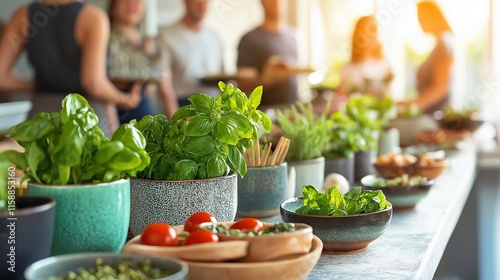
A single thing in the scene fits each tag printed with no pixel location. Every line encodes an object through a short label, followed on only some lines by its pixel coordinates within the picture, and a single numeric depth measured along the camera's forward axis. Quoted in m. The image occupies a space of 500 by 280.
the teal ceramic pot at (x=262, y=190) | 1.53
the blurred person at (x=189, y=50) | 4.18
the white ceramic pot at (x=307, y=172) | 1.69
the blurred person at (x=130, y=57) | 3.32
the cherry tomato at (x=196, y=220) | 1.05
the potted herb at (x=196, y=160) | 1.18
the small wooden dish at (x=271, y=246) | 0.94
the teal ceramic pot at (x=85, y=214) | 1.00
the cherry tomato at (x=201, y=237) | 0.95
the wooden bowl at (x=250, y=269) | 0.91
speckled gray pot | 1.18
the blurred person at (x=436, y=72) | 3.96
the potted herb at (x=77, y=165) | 0.99
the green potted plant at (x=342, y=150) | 1.92
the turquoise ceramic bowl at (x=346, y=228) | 1.23
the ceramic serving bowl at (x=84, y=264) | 0.82
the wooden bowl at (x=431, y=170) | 2.02
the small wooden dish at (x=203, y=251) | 0.91
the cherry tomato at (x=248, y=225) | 1.03
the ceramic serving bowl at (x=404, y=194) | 1.68
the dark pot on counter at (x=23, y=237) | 0.89
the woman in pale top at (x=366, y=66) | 4.13
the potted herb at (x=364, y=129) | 2.13
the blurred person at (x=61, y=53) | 2.87
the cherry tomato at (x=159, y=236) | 0.97
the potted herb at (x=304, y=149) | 1.70
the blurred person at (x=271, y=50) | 4.23
